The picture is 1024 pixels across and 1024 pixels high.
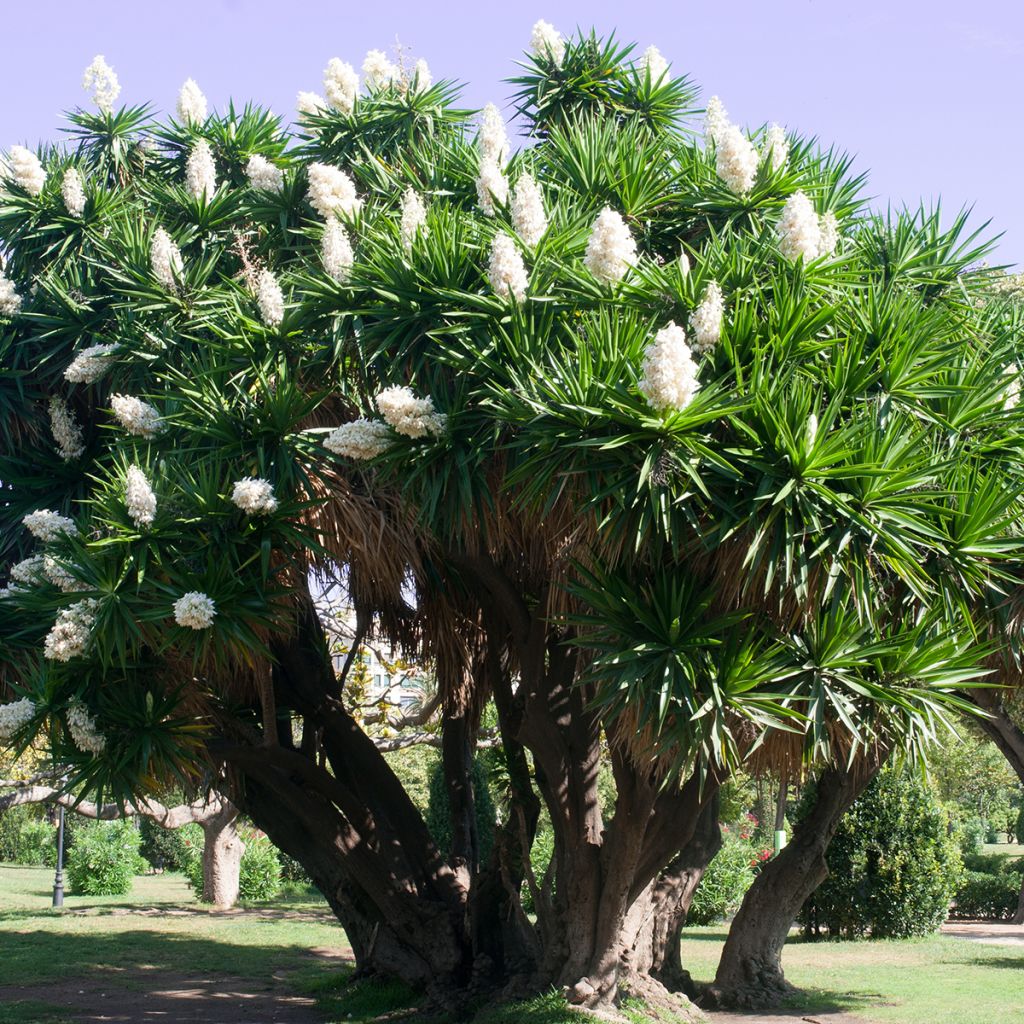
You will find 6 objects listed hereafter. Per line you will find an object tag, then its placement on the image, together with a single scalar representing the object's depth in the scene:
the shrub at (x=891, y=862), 15.69
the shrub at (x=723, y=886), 18.64
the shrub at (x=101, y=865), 23.00
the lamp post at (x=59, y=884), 20.31
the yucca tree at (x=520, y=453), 6.60
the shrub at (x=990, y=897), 21.61
